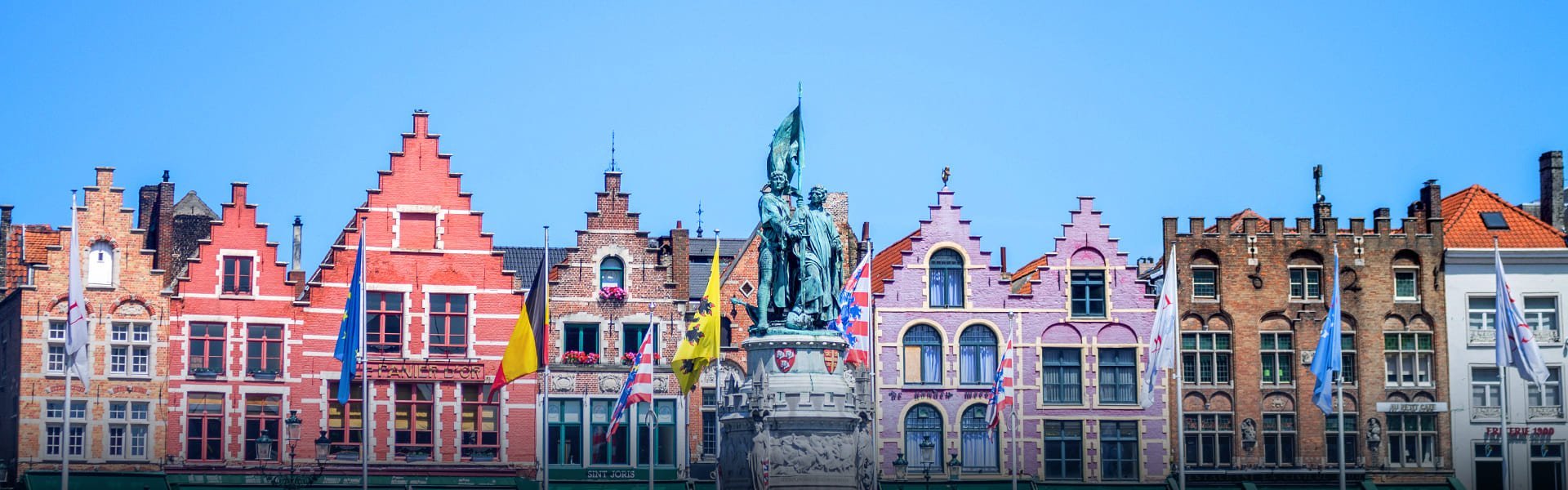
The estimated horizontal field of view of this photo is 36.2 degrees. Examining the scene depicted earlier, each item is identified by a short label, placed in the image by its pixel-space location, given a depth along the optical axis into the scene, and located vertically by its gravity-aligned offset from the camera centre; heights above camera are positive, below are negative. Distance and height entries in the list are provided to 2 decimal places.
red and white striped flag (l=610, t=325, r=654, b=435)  54.28 +1.92
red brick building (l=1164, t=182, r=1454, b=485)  61.22 +2.99
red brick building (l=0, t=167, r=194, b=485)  56.69 +2.85
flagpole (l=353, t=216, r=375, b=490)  54.69 +1.05
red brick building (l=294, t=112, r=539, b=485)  58.16 +3.24
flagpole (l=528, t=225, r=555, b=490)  55.28 +1.30
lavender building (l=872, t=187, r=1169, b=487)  60.22 +2.66
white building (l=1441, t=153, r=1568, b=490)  61.69 +2.26
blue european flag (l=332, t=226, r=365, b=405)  53.06 +3.10
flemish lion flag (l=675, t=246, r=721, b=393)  53.75 +2.78
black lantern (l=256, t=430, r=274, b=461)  57.06 +0.53
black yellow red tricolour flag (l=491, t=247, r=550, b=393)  53.62 +2.87
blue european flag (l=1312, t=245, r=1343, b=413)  56.22 +2.23
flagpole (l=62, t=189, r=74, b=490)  51.69 +0.55
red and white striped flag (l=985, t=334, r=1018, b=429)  56.03 +1.63
